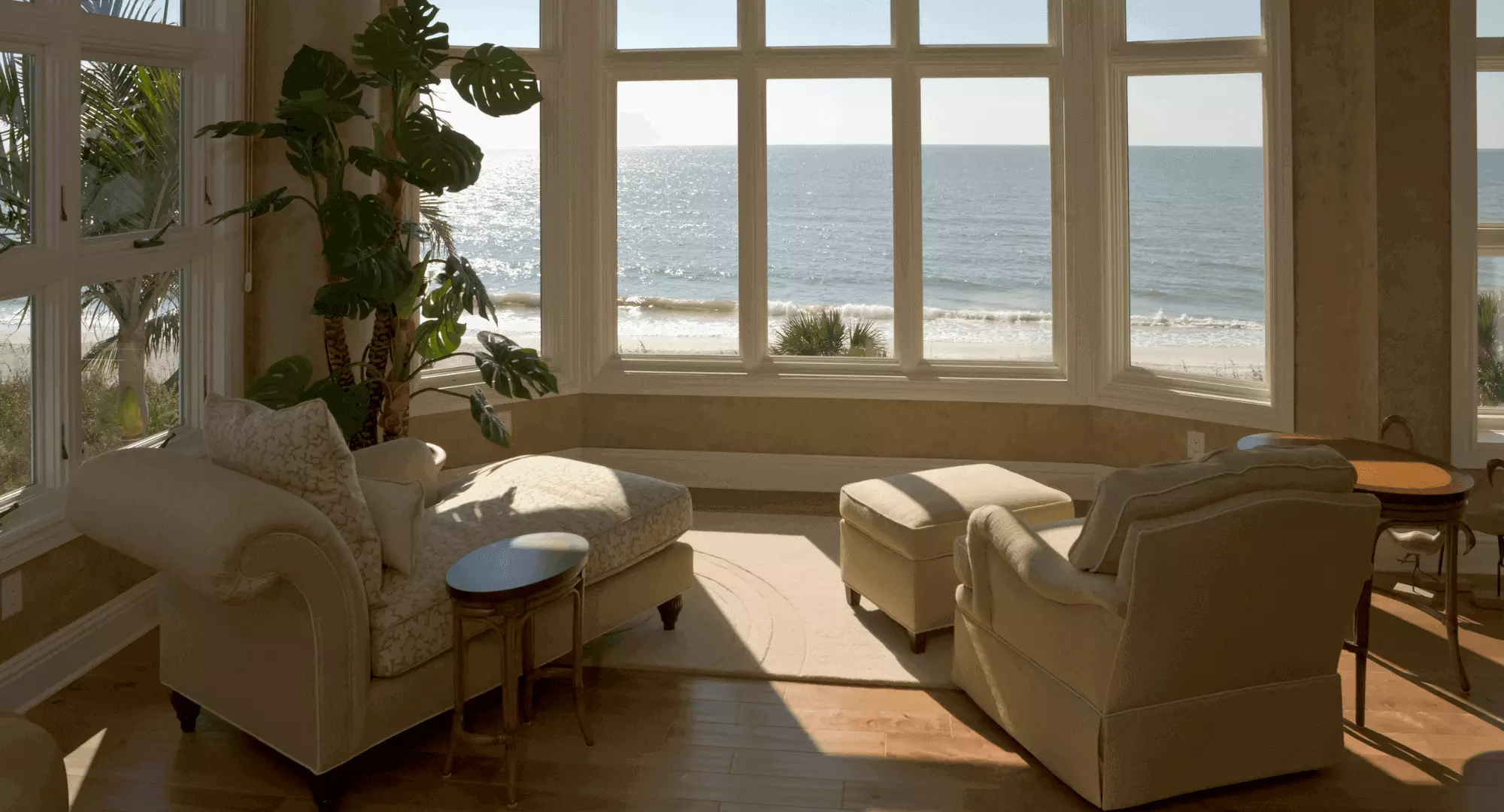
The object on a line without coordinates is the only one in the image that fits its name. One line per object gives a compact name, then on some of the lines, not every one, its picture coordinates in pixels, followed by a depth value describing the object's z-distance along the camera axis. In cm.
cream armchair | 298
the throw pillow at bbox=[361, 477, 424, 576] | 343
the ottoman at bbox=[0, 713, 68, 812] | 227
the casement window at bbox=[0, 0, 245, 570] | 390
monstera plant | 461
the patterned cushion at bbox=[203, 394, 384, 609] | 318
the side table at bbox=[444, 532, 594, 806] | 318
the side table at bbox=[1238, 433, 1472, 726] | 361
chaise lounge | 296
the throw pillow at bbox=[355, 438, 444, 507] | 417
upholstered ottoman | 424
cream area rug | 415
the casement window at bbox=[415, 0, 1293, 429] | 608
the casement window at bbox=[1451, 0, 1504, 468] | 480
